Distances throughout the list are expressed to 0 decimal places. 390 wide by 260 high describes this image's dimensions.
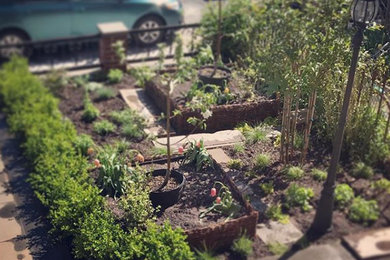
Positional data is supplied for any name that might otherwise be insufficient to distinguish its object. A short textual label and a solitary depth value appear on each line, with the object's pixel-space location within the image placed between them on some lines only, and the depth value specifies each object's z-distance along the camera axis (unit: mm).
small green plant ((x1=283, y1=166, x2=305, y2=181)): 7664
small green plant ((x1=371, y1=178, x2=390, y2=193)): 7176
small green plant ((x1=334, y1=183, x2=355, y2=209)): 7062
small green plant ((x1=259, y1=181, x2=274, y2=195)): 7520
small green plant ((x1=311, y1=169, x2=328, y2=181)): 7602
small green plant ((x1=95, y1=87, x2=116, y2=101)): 11414
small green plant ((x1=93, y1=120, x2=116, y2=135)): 10055
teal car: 13148
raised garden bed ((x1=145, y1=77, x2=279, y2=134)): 9172
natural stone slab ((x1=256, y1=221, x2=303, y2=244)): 6741
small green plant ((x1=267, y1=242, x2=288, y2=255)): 6555
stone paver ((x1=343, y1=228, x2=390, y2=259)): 6289
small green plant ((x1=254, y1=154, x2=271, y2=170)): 8070
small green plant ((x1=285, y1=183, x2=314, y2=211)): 7230
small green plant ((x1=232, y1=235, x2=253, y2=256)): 6574
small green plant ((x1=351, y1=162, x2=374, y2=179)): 7504
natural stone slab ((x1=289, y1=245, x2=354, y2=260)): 6359
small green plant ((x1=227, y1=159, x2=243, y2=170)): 8242
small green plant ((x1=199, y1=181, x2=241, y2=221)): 7164
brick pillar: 12539
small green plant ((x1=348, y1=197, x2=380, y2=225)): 6793
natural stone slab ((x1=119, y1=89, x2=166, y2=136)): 9977
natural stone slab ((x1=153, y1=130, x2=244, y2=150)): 9078
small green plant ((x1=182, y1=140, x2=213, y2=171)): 8242
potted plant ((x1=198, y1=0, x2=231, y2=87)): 10523
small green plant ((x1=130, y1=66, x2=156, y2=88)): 11508
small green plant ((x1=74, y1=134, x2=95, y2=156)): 9349
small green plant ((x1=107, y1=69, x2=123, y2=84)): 12133
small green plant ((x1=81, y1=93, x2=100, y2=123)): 10594
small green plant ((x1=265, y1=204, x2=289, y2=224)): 7051
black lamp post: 6062
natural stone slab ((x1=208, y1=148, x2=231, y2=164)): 8470
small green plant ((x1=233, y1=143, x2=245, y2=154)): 8609
